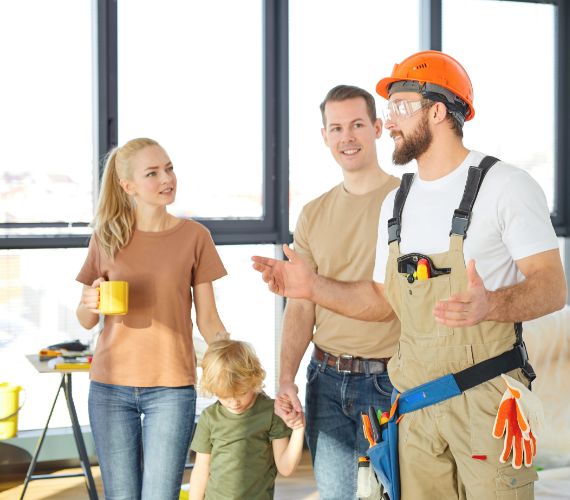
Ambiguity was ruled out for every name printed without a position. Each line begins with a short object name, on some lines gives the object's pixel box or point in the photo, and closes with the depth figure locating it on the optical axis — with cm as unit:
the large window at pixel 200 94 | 477
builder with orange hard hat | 196
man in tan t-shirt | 260
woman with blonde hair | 272
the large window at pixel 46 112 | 460
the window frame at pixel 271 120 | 464
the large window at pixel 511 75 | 552
